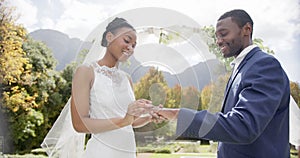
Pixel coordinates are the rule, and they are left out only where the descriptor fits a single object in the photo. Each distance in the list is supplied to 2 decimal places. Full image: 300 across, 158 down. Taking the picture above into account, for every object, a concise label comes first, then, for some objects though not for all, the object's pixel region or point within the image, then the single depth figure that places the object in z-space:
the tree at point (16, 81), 2.95
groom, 0.89
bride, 1.02
